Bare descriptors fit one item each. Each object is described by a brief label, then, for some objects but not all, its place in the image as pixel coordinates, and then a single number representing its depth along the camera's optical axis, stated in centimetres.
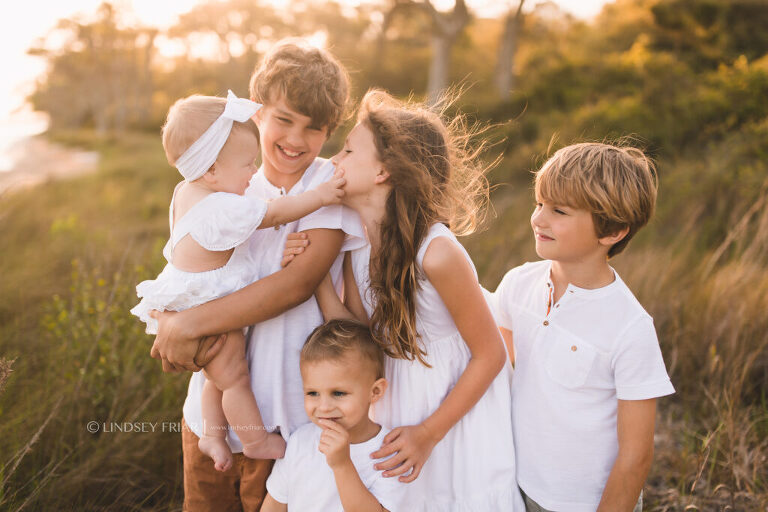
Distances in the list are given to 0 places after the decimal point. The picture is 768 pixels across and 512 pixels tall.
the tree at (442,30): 1232
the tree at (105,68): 3784
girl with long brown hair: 178
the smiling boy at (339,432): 167
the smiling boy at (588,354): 170
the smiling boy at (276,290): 180
